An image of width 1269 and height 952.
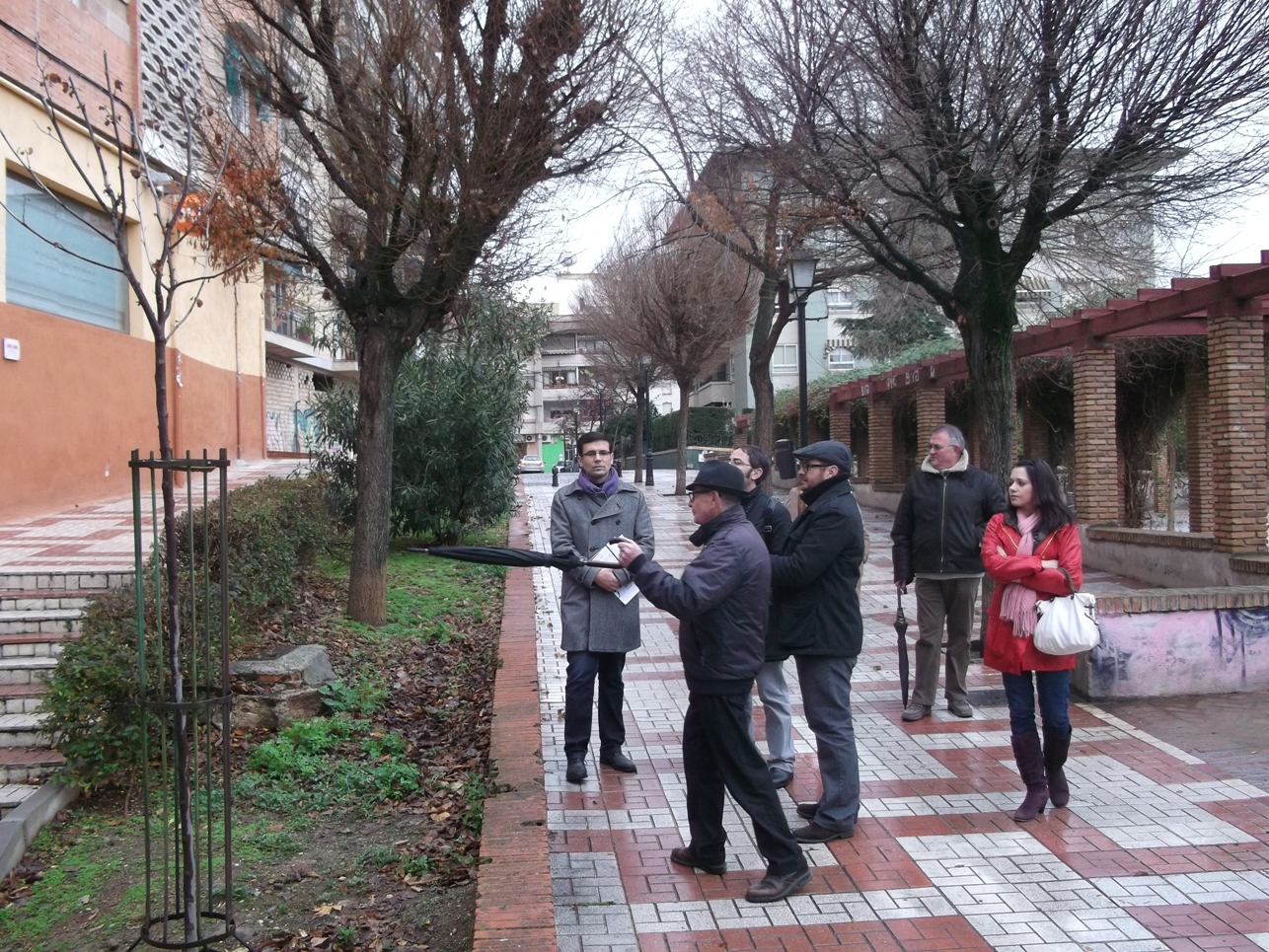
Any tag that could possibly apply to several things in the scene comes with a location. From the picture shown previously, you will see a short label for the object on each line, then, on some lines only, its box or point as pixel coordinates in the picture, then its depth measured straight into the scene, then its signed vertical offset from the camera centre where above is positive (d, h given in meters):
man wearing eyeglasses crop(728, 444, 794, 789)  5.67 -1.05
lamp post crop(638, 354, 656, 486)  34.06 +1.55
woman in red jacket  5.36 -0.69
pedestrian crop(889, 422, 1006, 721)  7.00 -0.39
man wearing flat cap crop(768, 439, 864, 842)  5.11 -0.69
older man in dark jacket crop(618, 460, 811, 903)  4.36 -0.63
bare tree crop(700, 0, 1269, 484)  8.55 +2.93
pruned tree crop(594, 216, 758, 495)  25.95 +4.39
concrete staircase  6.21 -1.01
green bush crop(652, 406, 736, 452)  54.84 +2.90
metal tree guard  3.70 -0.99
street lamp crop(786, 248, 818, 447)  14.71 +2.64
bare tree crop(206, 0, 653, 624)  8.84 +2.93
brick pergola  11.83 +1.12
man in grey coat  5.98 -0.64
